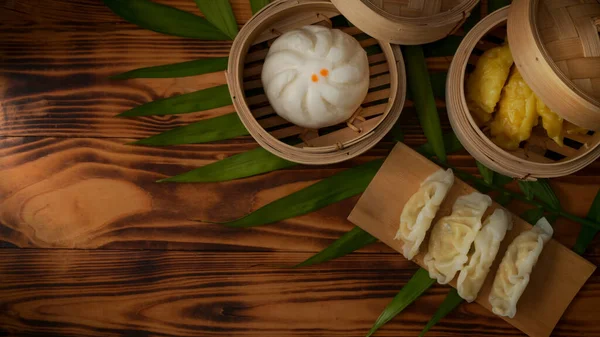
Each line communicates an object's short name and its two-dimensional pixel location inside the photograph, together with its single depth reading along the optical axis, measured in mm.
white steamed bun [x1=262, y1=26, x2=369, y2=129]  888
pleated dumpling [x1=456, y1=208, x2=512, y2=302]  899
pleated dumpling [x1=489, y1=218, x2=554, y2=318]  898
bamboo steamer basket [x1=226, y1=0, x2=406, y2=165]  898
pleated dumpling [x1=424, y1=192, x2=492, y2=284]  900
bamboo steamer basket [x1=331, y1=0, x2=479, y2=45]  880
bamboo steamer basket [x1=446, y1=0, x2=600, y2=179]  835
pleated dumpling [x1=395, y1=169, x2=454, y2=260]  903
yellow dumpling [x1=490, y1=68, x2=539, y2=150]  888
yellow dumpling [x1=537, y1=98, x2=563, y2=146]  883
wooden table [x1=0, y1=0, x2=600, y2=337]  939
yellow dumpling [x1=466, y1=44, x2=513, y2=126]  892
